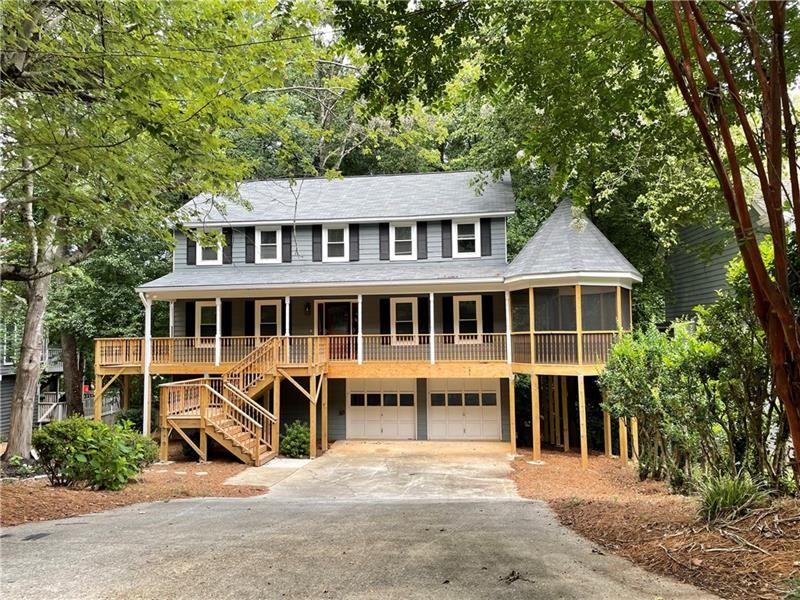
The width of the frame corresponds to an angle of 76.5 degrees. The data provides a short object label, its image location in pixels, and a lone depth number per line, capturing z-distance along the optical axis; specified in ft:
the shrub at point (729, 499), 14.05
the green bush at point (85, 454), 26.11
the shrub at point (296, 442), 45.85
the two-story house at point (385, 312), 45.42
